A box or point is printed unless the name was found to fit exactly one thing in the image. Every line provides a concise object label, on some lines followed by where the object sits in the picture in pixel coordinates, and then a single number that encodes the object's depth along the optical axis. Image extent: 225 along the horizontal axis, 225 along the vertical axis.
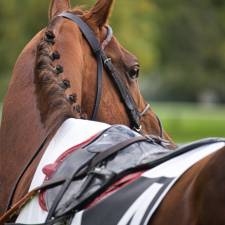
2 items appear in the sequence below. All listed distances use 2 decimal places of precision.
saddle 6.14
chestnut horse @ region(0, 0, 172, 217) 7.73
